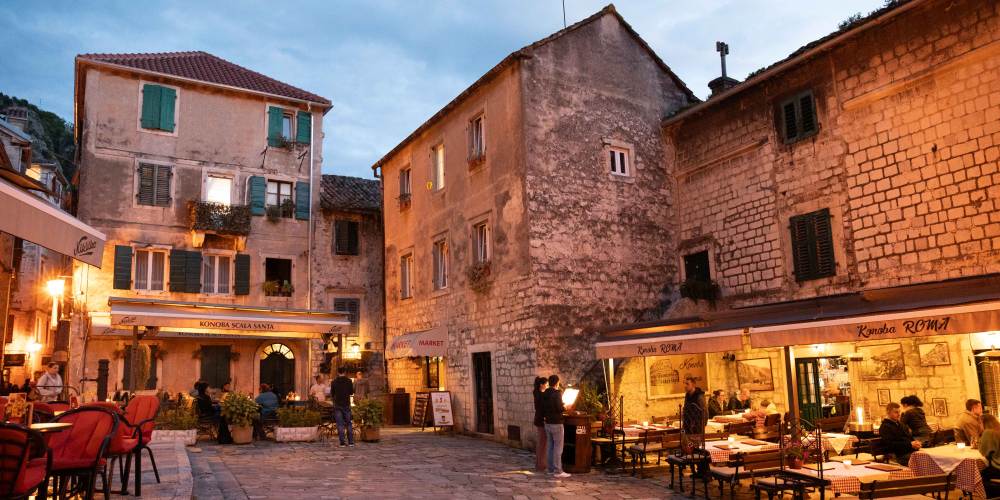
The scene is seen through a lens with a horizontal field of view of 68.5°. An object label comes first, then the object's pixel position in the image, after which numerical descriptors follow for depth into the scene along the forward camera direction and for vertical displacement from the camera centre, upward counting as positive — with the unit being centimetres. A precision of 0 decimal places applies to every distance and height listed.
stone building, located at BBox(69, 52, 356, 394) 1994 +474
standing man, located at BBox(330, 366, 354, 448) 1500 -63
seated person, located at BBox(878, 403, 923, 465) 988 -114
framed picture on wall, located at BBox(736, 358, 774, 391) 1511 -34
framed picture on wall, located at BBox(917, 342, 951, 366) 1225 -4
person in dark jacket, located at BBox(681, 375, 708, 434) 1168 -79
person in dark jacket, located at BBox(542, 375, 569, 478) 1156 -91
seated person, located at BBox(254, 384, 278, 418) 1605 -64
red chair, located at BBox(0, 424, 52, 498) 429 -44
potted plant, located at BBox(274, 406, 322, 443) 1533 -112
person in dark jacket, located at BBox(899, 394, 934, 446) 1064 -96
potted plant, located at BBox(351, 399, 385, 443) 1562 -103
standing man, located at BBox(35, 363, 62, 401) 1235 -6
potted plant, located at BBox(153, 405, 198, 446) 1422 -99
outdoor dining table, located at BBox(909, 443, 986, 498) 768 -121
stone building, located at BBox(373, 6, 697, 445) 1530 +328
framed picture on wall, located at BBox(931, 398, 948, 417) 1218 -92
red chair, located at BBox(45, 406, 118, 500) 566 -51
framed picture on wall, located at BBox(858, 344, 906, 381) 1295 -16
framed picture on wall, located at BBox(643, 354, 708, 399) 1560 -27
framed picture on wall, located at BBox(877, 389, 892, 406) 1310 -77
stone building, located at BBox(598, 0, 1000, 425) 1124 +257
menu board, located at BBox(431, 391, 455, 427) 1756 -99
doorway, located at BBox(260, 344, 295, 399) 2202 +16
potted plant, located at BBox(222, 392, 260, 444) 1471 -80
